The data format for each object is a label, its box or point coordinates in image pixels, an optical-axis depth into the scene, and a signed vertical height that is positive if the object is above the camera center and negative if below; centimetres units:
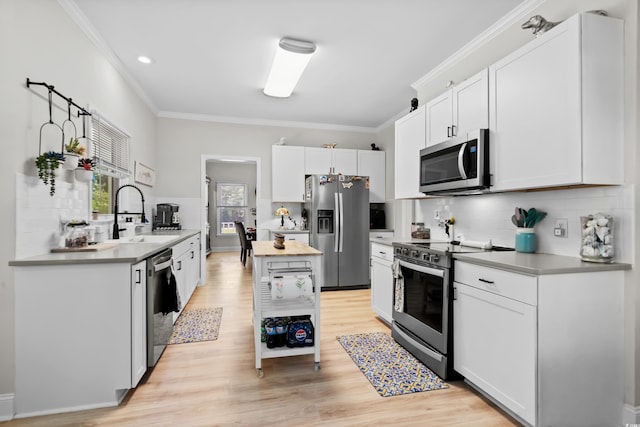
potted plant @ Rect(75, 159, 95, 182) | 241 +33
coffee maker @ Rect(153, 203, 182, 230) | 470 -5
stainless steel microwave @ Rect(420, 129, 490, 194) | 233 +41
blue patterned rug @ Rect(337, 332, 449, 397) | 214 -114
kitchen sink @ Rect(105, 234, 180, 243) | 311 -26
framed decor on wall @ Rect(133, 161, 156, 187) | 407 +55
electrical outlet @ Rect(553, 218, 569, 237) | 205 -7
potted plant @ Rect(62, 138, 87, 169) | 223 +43
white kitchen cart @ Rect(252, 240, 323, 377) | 231 -60
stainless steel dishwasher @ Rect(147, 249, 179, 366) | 225 -67
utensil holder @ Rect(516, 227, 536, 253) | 220 -16
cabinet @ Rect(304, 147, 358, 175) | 538 +93
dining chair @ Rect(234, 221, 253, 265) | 699 -59
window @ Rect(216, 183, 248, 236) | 952 +27
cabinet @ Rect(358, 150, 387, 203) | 556 +79
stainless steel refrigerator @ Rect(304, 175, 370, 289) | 488 -18
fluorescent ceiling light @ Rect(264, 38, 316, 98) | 295 +154
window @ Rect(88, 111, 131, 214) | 293 +57
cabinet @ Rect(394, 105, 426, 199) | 321 +69
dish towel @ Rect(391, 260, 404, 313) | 275 -63
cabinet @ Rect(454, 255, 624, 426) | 161 -68
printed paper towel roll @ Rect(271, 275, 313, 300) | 225 -51
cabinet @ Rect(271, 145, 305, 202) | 527 +70
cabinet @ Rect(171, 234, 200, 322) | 332 -62
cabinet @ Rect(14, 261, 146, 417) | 183 -72
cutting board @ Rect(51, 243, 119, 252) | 222 -25
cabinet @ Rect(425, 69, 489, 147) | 238 +88
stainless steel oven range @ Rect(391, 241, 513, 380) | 220 -67
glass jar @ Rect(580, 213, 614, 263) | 174 -12
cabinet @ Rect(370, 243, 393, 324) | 317 -68
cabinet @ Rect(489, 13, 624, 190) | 170 +64
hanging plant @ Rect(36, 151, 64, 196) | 200 +31
